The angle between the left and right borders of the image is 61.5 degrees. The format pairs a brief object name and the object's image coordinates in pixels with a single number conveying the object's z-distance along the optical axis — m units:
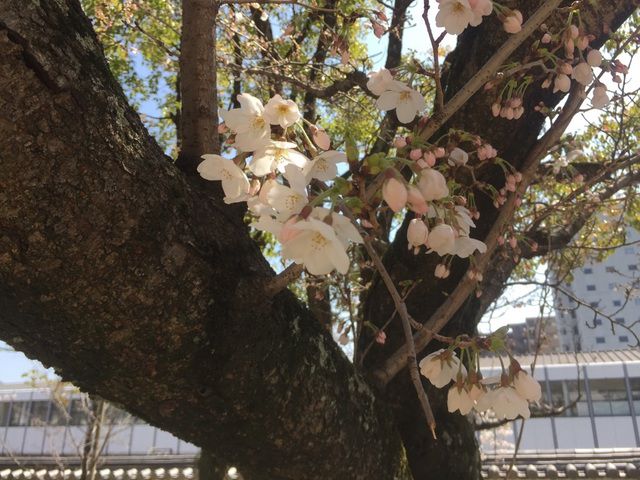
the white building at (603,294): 29.66
